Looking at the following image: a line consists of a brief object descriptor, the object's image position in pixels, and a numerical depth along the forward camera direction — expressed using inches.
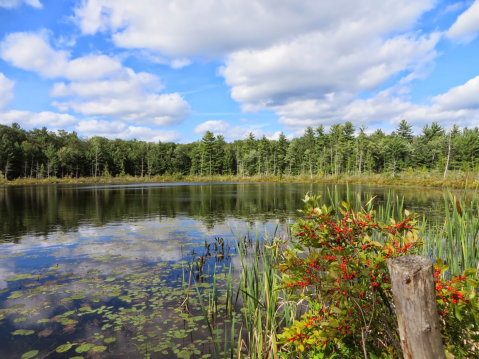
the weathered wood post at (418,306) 69.6
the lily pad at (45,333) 184.9
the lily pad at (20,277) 280.2
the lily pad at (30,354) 163.3
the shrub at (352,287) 86.7
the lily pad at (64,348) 168.9
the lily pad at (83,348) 169.0
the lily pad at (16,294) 239.7
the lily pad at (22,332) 186.1
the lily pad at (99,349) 169.2
